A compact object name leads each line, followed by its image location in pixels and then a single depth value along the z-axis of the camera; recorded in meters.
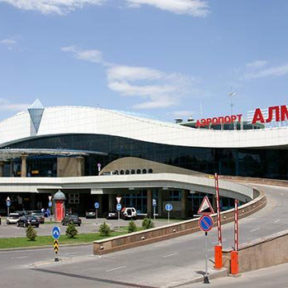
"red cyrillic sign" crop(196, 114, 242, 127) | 74.19
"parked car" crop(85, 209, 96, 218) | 72.88
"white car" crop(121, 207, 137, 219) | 67.46
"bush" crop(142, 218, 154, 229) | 43.46
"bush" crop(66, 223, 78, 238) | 39.30
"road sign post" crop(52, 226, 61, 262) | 27.02
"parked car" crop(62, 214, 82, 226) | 56.81
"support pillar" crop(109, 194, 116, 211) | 79.69
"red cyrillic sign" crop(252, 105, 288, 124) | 67.88
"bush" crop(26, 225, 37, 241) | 37.22
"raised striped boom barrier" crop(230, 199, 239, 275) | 21.25
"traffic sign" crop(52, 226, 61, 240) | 27.02
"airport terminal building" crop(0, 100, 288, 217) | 74.25
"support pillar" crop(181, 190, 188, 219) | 73.21
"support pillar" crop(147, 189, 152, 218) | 75.76
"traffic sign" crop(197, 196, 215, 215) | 19.91
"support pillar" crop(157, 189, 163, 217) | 76.06
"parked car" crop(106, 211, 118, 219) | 68.88
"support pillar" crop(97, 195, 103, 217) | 82.47
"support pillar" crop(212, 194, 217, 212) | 70.59
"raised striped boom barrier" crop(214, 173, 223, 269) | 21.36
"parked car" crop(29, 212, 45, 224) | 59.54
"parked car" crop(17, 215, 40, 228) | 54.00
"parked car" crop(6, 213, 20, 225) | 60.31
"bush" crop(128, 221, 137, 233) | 41.00
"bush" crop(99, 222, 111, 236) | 40.81
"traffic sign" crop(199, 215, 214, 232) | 19.86
